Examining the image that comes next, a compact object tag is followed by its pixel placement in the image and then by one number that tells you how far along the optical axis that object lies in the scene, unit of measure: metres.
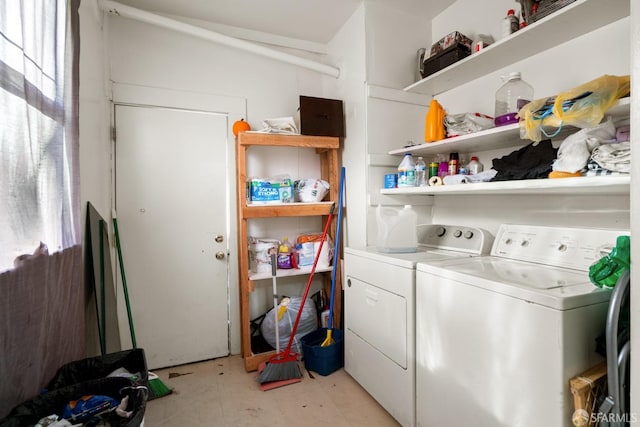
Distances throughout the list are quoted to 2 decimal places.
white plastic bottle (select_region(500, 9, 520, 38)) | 1.68
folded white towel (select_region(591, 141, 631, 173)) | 1.10
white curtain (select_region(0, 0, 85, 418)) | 0.88
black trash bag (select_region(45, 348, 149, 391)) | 1.22
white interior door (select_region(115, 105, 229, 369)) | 2.26
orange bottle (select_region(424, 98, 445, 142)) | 1.95
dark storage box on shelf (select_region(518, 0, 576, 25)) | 1.43
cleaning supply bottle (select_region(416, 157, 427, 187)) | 2.07
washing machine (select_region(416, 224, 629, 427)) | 1.01
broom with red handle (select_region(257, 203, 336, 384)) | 2.08
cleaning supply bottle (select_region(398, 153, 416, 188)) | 2.07
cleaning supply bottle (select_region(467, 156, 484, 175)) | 1.96
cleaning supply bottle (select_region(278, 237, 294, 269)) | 2.46
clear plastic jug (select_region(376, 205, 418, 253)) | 1.96
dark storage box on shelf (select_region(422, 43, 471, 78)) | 1.94
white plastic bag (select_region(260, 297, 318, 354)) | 2.42
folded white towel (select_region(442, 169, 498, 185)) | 1.64
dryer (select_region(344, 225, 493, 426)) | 1.62
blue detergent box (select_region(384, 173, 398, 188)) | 2.21
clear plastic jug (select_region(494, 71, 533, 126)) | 1.72
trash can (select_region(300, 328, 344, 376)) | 2.21
